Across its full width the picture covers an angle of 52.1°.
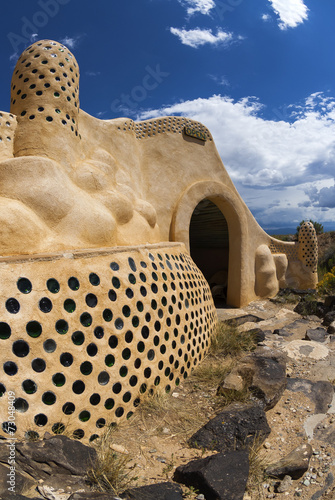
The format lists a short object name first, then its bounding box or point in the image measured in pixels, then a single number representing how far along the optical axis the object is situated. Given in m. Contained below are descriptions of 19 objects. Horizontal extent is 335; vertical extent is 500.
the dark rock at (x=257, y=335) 5.91
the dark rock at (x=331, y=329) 6.74
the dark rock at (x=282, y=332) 6.69
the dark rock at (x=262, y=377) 3.70
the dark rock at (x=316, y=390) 3.79
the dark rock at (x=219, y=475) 2.30
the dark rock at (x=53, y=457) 2.20
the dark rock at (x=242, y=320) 6.72
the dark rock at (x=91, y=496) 1.95
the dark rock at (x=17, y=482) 1.95
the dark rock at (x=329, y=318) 7.31
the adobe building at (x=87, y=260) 2.80
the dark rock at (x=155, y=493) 2.17
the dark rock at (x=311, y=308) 8.33
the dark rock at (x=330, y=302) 8.17
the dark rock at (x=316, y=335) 6.20
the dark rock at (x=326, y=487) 2.48
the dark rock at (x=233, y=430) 2.97
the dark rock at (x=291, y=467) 2.67
